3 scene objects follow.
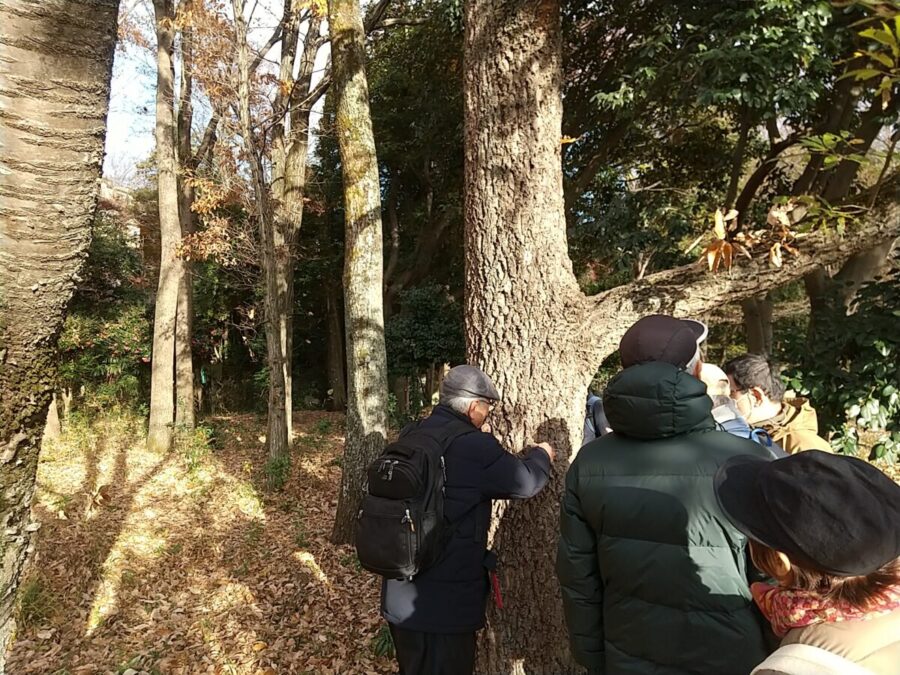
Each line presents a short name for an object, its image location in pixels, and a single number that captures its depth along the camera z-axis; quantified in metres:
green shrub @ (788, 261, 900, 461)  4.10
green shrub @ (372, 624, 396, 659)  3.95
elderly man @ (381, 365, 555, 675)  2.31
